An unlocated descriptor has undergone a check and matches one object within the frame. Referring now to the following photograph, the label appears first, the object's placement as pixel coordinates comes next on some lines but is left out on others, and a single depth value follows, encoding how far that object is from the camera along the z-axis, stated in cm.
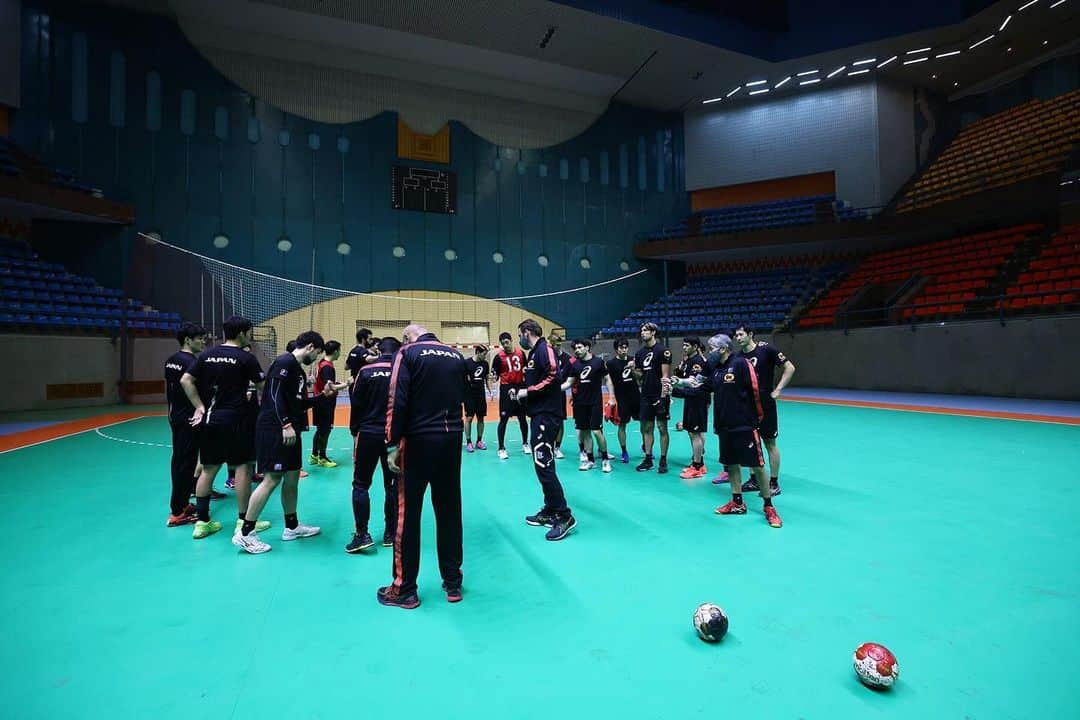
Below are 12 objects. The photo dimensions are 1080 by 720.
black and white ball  316
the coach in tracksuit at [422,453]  383
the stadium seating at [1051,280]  1606
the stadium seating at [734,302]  2547
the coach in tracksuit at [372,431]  516
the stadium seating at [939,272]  1928
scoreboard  2439
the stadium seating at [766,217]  2672
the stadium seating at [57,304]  1612
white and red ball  269
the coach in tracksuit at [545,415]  541
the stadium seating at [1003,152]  2153
